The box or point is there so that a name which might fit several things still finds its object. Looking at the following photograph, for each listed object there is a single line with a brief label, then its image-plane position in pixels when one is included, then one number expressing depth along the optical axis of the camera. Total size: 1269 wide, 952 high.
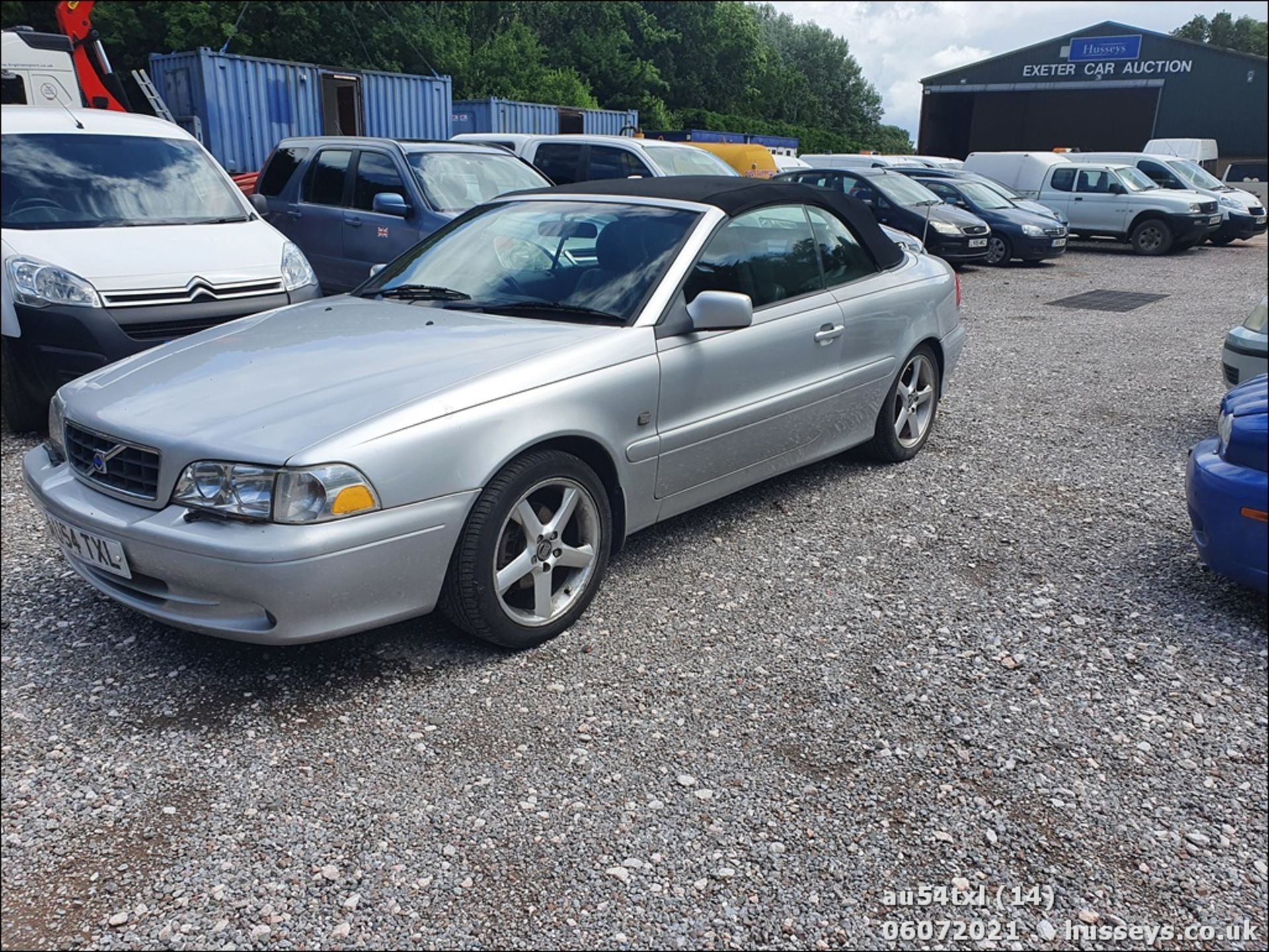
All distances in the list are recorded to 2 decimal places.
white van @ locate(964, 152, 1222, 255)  17.28
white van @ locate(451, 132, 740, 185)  11.77
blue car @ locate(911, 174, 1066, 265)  15.37
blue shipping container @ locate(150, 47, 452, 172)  16.72
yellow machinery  16.33
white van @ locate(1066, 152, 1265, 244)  18.30
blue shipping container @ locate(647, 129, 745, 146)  26.53
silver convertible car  2.78
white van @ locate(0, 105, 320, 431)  5.16
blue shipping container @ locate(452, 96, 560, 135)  22.92
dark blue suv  8.20
